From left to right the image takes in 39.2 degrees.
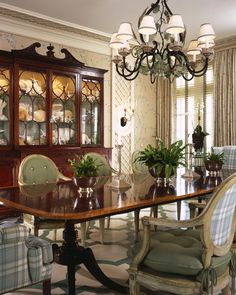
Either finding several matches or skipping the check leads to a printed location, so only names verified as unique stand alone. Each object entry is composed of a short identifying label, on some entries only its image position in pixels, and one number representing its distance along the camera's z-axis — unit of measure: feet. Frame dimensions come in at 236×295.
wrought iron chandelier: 9.85
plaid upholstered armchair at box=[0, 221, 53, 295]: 5.13
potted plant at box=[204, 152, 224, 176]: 10.14
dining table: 5.57
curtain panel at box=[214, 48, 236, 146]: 17.69
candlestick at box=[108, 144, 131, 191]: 8.09
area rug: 7.43
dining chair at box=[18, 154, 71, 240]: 8.84
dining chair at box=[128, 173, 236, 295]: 5.12
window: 19.15
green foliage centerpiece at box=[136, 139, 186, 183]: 8.18
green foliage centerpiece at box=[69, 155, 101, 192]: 7.09
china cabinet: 13.55
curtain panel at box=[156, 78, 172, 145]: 21.03
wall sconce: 19.35
